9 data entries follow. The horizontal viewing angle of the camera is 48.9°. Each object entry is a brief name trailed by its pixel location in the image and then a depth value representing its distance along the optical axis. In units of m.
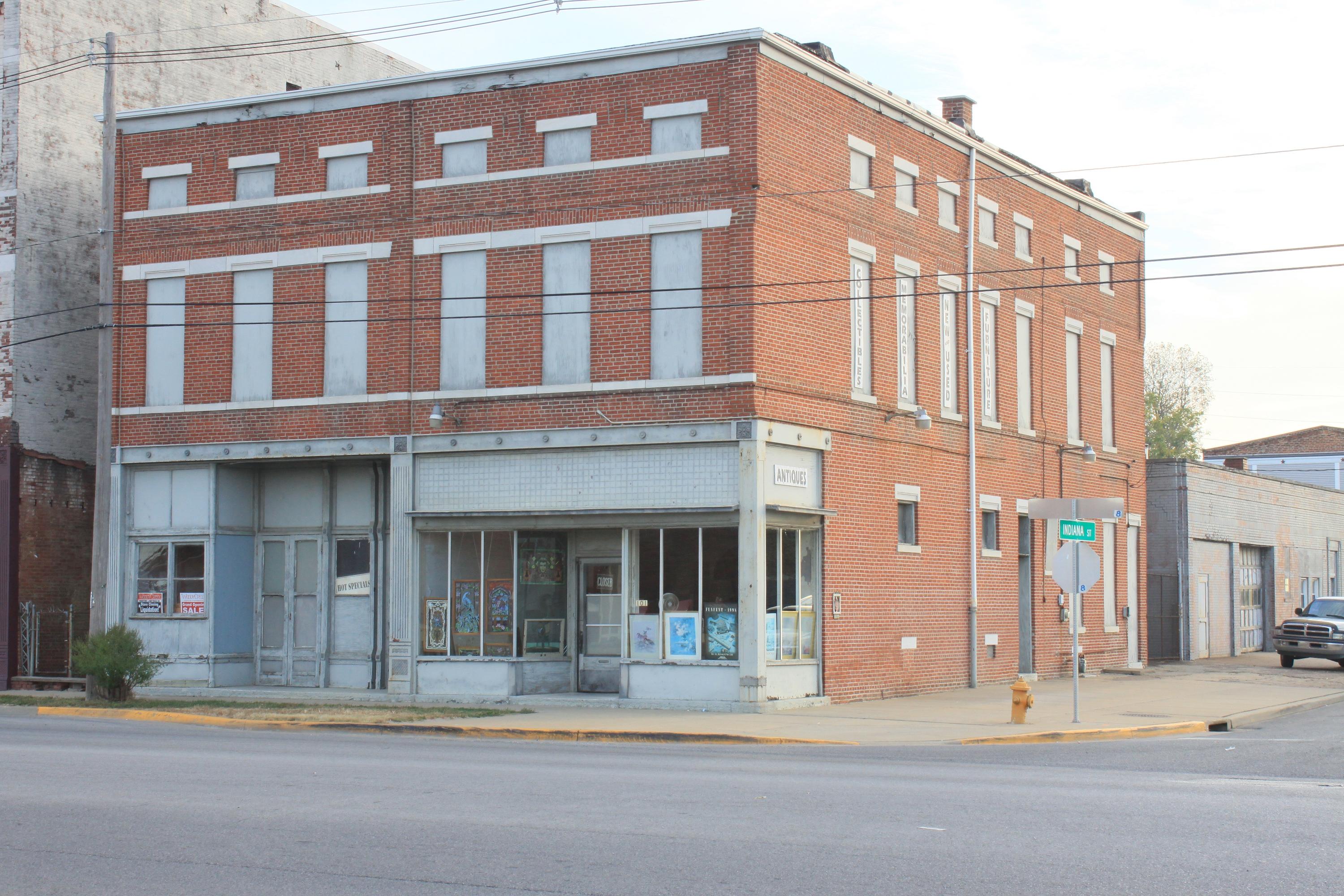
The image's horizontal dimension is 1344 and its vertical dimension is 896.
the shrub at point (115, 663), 24.44
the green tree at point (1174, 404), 72.81
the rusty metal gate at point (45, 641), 29.02
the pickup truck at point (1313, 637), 34.16
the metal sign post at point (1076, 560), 20.92
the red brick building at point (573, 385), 23.23
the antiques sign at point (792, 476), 23.25
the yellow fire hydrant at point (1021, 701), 20.12
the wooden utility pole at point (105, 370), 24.73
